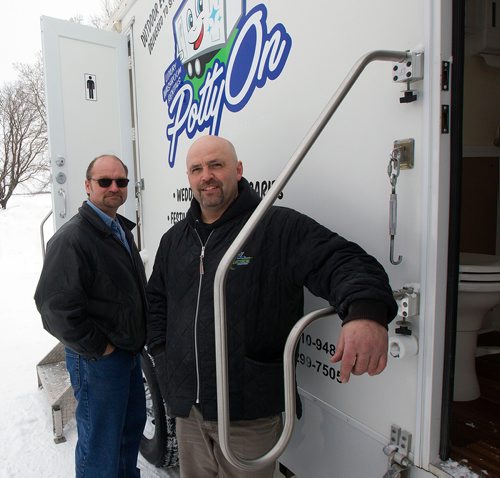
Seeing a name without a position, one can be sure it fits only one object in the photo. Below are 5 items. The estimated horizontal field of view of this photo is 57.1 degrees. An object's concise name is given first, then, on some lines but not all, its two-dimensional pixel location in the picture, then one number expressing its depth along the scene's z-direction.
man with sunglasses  1.79
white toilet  1.87
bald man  1.38
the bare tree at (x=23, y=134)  18.27
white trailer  1.17
